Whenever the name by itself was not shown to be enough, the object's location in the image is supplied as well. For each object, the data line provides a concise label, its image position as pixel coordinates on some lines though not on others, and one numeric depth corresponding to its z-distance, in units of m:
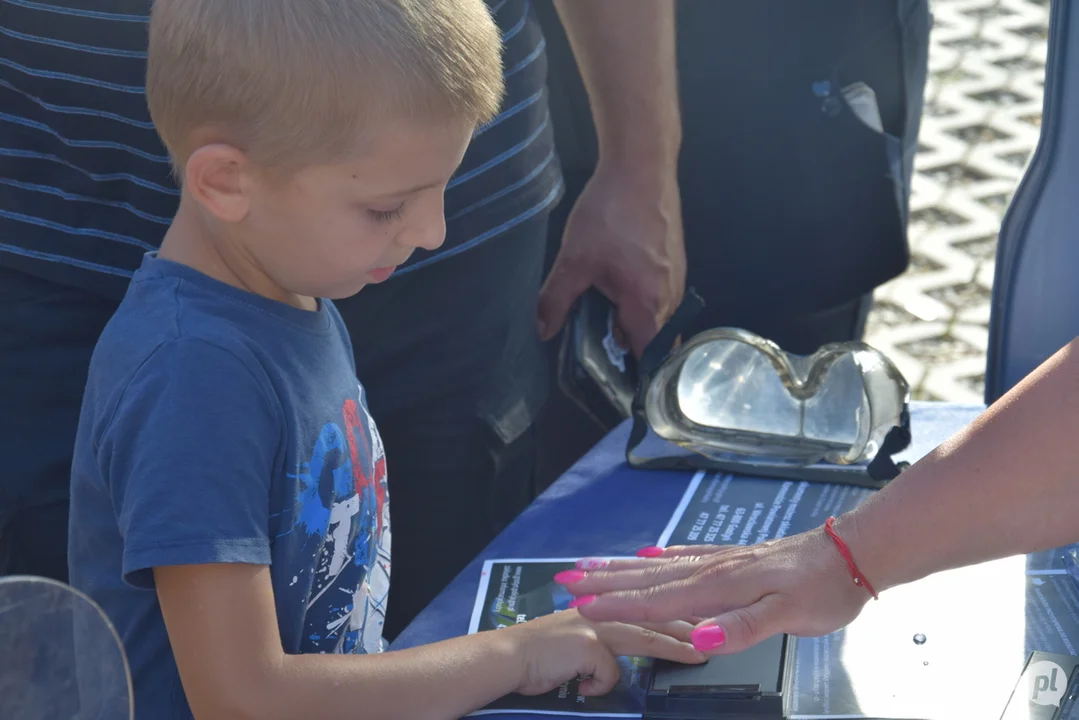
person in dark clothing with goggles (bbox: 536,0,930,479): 2.75
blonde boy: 2.12
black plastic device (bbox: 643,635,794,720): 2.16
